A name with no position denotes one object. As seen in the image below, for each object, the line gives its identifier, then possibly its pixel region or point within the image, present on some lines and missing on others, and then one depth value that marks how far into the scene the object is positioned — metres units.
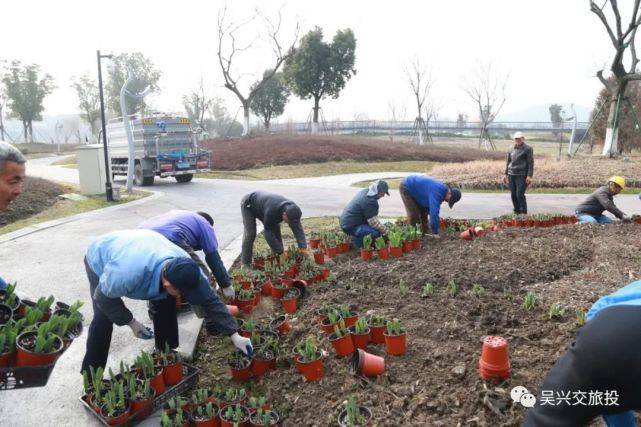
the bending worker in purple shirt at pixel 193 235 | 4.35
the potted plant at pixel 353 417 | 2.70
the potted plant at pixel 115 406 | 3.00
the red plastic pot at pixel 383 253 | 6.53
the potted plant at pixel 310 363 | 3.46
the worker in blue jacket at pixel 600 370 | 1.38
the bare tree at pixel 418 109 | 38.00
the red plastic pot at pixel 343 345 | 3.64
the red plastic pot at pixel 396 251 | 6.57
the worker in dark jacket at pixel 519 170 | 9.32
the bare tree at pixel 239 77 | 34.88
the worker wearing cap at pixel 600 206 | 7.66
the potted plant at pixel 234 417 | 2.86
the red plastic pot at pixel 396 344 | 3.51
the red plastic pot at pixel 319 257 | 6.70
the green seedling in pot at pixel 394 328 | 3.54
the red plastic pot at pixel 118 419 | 2.99
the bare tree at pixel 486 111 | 39.12
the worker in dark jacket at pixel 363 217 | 7.00
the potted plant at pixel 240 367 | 3.68
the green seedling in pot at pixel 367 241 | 6.53
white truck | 17.25
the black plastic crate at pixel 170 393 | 3.10
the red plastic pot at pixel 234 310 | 4.85
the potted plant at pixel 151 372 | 3.31
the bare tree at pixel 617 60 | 18.64
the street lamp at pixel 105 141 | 12.43
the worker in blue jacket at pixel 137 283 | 3.07
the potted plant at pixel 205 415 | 2.93
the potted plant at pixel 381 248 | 6.53
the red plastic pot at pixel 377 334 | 3.74
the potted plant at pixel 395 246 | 6.55
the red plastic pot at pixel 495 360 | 2.91
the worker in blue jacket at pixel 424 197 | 7.21
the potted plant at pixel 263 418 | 2.88
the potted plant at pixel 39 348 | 2.70
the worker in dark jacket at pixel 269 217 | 6.12
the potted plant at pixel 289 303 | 5.00
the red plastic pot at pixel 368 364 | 3.25
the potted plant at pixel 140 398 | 3.11
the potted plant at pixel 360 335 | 3.68
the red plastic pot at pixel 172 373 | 3.43
